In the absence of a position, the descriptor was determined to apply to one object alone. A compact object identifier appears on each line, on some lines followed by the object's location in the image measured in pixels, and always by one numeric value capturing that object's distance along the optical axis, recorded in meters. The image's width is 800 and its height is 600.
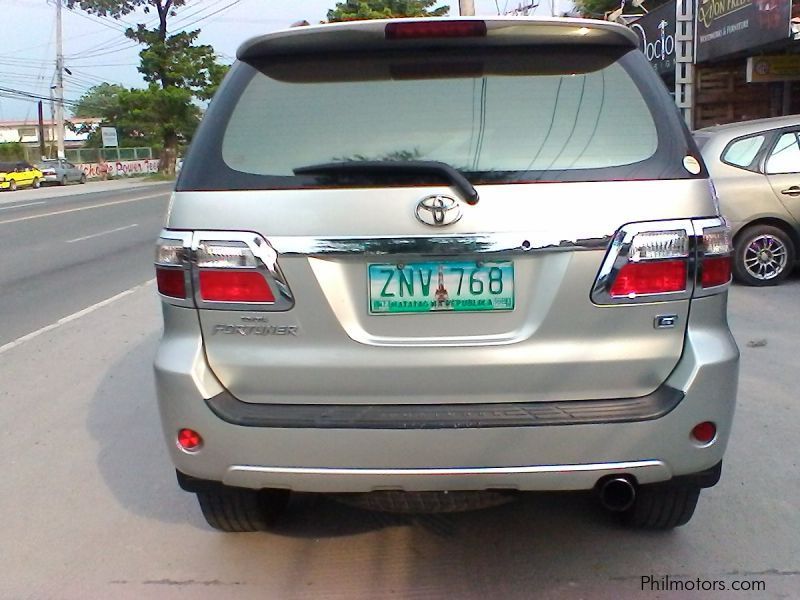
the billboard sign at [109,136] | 62.41
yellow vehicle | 42.81
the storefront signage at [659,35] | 19.28
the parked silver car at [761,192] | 8.72
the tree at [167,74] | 51.81
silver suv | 2.79
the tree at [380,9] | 37.94
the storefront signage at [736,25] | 13.42
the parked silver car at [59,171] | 47.41
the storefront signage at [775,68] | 15.43
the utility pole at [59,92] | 52.22
